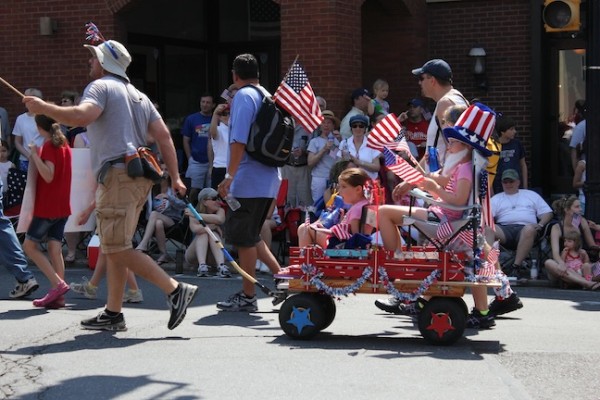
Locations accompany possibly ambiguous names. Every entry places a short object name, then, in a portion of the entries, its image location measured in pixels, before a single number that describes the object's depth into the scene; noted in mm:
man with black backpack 9219
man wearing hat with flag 8094
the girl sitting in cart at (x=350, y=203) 8719
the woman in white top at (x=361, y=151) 13797
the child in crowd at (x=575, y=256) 12328
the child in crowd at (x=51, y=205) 9844
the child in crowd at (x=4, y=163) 14527
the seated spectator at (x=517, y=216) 12875
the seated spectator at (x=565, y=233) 12250
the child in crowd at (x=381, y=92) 15291
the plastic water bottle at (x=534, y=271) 12750
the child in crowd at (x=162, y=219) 13664
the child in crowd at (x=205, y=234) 12773
